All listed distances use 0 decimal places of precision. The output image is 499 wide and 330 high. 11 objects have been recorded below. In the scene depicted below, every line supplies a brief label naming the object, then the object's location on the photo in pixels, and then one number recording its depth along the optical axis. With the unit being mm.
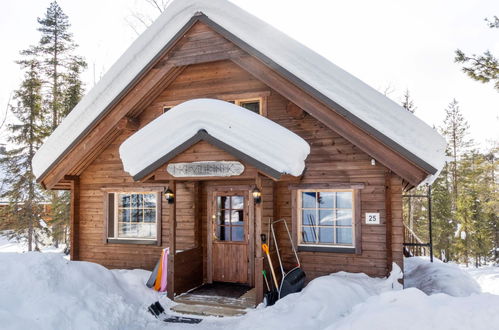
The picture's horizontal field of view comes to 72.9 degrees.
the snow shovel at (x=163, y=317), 6125
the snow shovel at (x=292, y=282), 6461
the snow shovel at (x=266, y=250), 6516
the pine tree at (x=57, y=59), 20219
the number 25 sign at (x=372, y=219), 7016
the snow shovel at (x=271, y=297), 6320
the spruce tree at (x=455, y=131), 27984
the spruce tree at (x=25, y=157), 17719
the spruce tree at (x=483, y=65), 9695
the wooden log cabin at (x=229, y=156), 6418
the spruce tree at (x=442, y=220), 24047
